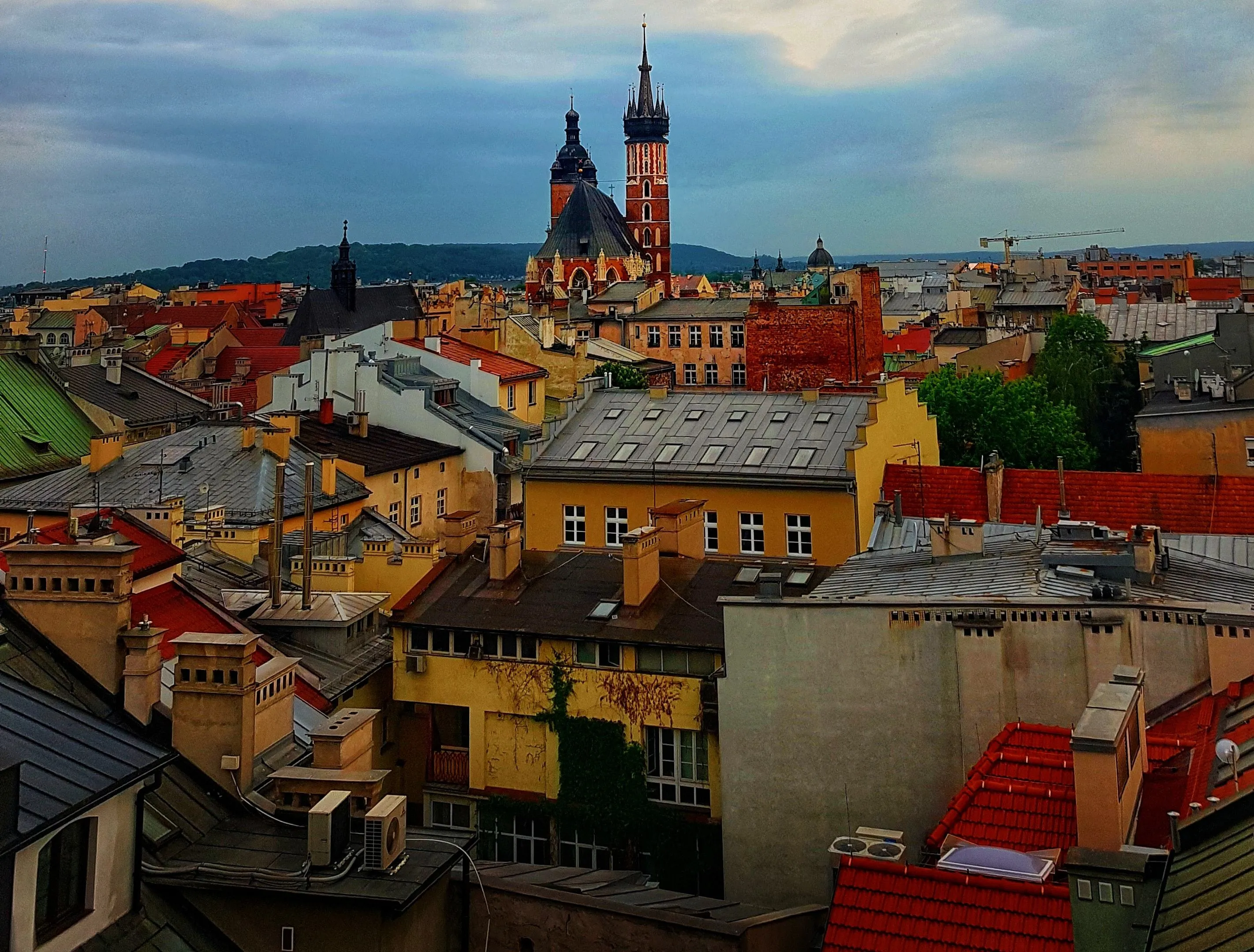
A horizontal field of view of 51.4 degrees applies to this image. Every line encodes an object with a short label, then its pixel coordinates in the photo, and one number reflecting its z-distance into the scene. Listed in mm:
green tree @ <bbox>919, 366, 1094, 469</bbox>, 48750
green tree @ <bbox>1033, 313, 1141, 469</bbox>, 61219
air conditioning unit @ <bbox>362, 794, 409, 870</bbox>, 12047
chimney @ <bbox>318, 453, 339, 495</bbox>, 38281
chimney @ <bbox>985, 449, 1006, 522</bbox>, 35688
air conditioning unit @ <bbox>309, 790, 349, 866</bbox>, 12023
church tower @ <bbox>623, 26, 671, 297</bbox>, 174125
